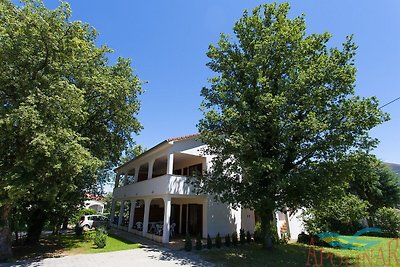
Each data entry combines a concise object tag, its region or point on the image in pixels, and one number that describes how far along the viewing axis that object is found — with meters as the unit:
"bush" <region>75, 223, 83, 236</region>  22.30
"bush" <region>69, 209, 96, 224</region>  30.88
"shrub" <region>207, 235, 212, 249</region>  15.98
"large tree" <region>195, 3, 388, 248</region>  13.26
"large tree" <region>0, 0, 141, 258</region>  11.66
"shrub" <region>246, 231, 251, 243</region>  18.20
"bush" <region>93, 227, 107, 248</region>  16.14
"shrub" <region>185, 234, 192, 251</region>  15.34
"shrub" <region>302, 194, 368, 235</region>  19.67
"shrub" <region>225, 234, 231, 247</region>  16.78
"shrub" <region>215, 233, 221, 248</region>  16.30
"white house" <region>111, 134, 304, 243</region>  18.25
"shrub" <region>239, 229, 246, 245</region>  17.69
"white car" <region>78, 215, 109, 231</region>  29.65
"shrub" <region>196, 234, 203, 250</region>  15.56
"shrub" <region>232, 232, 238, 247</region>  17.17
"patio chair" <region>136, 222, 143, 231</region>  22.62
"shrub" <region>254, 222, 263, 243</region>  18.36
